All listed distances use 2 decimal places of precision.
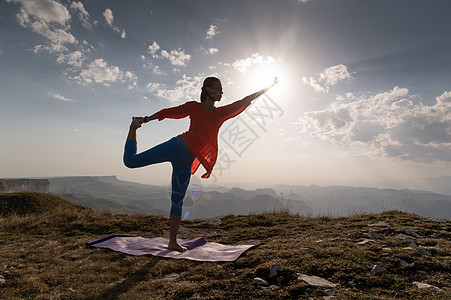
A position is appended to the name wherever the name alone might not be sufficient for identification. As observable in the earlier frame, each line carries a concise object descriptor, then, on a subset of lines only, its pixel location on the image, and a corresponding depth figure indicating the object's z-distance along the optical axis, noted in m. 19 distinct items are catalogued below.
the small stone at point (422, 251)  3.30
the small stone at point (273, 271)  3.01
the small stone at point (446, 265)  2.89
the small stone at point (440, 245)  3.69
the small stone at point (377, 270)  2.90
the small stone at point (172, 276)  3.46
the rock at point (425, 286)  2.39
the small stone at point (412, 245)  3.72
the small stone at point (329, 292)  2.47
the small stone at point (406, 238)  4.00
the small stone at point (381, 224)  5.43
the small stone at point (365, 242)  4.05
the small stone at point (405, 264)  2.98
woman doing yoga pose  4.79
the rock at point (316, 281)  2.67
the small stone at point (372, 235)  4.52
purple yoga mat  4.28
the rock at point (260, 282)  2.82
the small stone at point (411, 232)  4.57
